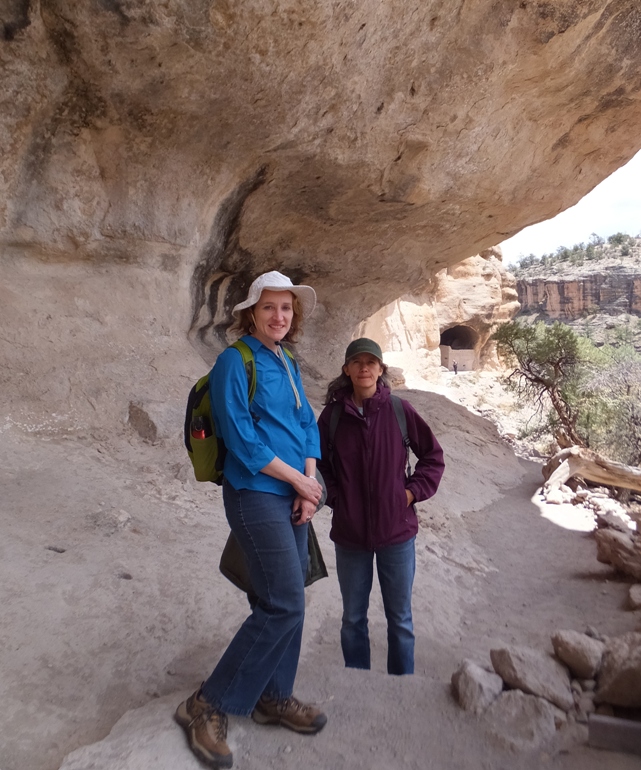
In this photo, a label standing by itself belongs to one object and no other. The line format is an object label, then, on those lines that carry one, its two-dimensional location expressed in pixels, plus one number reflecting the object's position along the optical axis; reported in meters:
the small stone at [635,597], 3.58
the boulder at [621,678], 1.92
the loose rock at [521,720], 1.82
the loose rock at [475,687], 1.99
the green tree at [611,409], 9.66
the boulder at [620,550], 4.15
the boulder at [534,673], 1.99
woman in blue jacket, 1.65
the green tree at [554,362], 9.80
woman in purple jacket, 2.20
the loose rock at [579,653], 2.16
